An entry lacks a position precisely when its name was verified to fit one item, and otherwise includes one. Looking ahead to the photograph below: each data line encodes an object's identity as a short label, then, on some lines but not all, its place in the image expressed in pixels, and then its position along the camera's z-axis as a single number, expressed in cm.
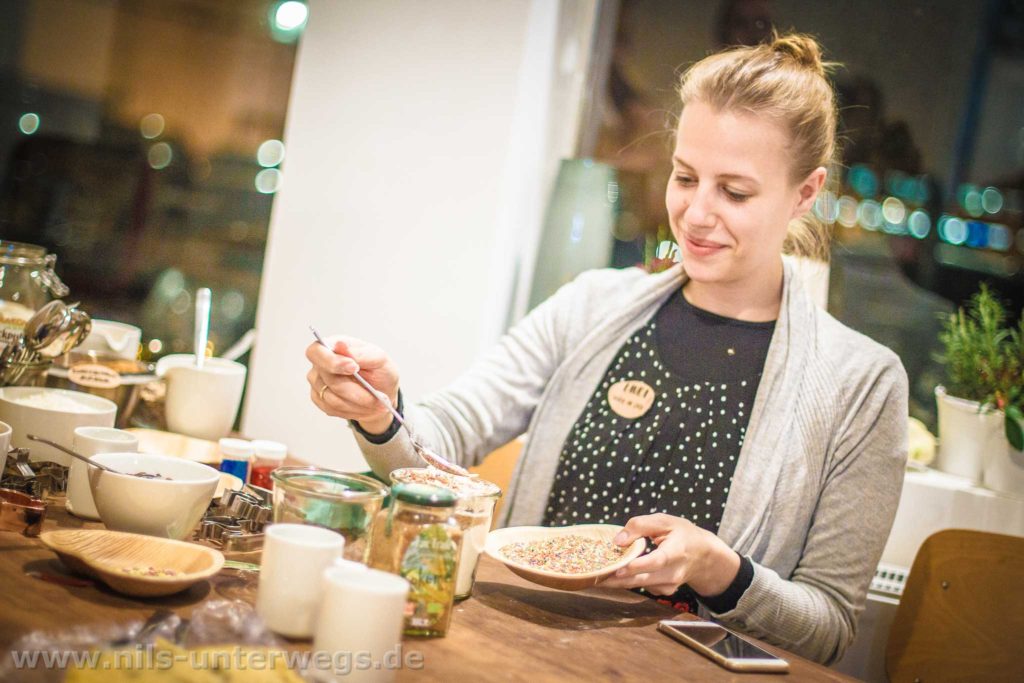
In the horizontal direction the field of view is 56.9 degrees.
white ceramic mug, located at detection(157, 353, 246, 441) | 184
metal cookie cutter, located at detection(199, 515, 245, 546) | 121
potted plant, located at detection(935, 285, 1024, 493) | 231
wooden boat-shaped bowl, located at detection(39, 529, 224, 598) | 99
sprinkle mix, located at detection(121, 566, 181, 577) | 99
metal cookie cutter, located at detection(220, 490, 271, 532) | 125
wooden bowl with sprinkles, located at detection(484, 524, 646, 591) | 125
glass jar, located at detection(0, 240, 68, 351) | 163
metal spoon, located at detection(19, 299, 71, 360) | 154
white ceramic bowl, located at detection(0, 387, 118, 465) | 136
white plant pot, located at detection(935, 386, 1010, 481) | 236
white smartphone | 118
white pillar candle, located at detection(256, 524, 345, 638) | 96
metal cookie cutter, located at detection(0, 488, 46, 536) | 114
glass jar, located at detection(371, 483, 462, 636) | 101
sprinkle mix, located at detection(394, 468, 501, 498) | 120
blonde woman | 162
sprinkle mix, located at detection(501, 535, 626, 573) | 130
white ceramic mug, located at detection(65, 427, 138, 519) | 122
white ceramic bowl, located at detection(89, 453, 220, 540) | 112
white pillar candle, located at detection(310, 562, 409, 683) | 89
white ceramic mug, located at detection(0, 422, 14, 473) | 117
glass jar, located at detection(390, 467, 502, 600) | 116
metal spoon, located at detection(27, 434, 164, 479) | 112
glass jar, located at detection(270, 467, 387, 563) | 105
